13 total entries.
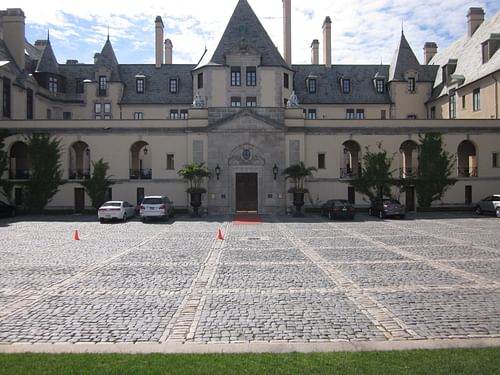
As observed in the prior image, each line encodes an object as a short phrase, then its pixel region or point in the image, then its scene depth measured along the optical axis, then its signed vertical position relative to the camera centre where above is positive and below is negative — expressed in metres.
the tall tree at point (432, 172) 37.09 +1.25
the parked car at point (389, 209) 31.92 -1.64
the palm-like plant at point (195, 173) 33.99 +1.21
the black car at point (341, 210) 31.08 -1.65
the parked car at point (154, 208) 30.30 -1.37
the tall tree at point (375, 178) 36.91 +0.78
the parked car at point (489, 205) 32.69 -1.47
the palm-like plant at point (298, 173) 34.31 +1.16
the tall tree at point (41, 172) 36.12 +1.47
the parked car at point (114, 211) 29.91 -1.57
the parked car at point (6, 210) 33.69 -1.61
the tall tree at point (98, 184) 36.41 +0.42
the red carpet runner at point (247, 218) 29.86 -2.28
